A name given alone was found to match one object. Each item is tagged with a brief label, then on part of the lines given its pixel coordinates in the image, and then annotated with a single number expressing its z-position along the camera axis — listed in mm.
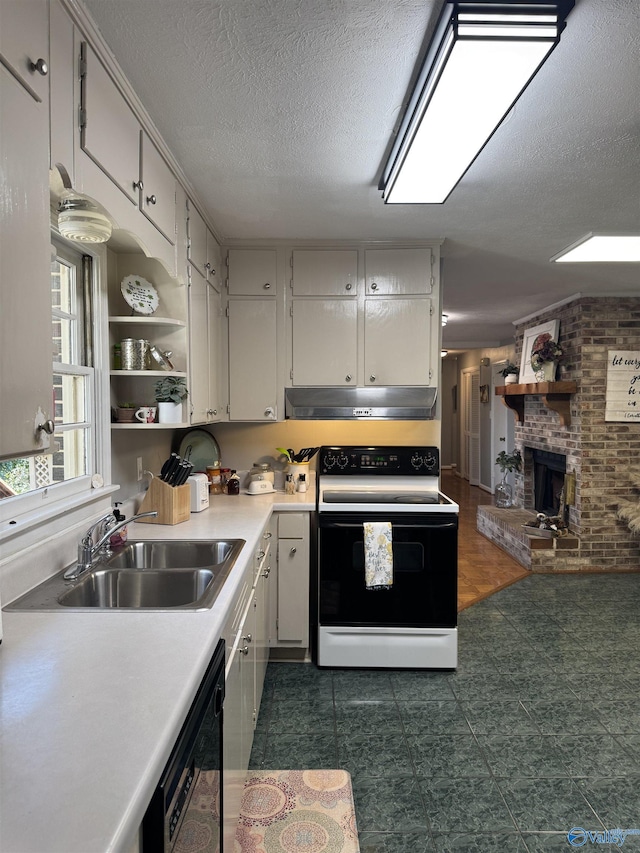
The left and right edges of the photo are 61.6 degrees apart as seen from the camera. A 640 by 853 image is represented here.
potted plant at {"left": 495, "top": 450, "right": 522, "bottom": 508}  6074
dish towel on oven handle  2838
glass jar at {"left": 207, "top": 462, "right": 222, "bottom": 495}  3318
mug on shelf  2316
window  1925
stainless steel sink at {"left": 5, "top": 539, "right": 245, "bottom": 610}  1550
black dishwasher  844
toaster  2732
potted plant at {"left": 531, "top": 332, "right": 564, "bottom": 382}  5000
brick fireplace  4719
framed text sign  4719
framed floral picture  5188
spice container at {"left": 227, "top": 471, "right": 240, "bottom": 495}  3287
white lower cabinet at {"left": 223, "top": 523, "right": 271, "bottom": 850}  1549
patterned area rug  1776
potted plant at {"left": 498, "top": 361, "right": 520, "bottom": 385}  5957
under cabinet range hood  3301
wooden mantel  4812
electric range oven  2877
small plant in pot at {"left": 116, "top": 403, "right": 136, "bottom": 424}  2299
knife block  2438
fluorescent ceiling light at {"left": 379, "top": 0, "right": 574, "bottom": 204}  1281
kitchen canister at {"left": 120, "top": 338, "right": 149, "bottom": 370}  2283
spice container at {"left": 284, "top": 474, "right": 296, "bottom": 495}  3365
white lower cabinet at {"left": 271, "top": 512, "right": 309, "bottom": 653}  2969
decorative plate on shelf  2311
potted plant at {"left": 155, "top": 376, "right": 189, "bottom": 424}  2334
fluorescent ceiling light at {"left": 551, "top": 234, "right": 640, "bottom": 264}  3199
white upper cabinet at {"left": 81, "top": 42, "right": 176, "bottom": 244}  1399
